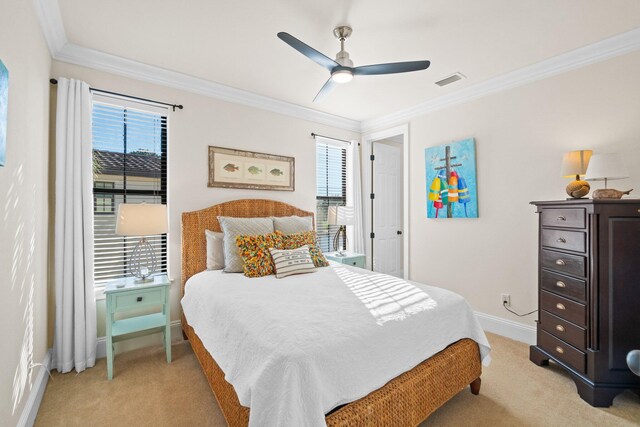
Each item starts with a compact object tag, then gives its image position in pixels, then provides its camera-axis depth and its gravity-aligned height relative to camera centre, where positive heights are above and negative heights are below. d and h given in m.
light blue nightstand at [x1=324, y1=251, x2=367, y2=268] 3.75 -0.60
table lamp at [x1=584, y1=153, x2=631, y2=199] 2.07 +0.30
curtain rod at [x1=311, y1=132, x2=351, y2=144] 4.08 +1.11
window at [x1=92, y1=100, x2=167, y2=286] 2.68 +0.40
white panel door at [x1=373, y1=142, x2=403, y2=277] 4.75 +0.08
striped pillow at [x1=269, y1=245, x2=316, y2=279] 2.55 -0.44
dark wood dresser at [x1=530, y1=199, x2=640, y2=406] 1.98 -0.59
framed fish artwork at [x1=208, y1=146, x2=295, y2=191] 3.27 +0.52
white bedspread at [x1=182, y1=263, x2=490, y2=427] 1.19 -0.64
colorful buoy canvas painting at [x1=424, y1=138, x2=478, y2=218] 3.32 +0.39
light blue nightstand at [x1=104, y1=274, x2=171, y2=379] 2.29 -0.76
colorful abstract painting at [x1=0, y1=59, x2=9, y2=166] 1.25 +0.48
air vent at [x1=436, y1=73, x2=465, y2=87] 2.99 +1.42
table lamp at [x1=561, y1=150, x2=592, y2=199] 2.25 +0.39
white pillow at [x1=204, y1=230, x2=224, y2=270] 2.90 -0.40
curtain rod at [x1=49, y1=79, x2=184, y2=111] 2.40 +1.12
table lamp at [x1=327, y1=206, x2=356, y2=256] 3.89 -0.04
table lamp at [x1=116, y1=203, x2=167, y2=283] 2.37 -0.07
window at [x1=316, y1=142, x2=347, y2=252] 4.31 +0.43
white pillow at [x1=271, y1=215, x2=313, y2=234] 3.23 -0.13
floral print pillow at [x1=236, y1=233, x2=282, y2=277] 2.57 -0.37
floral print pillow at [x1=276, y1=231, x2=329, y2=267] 2.86 -0.31
